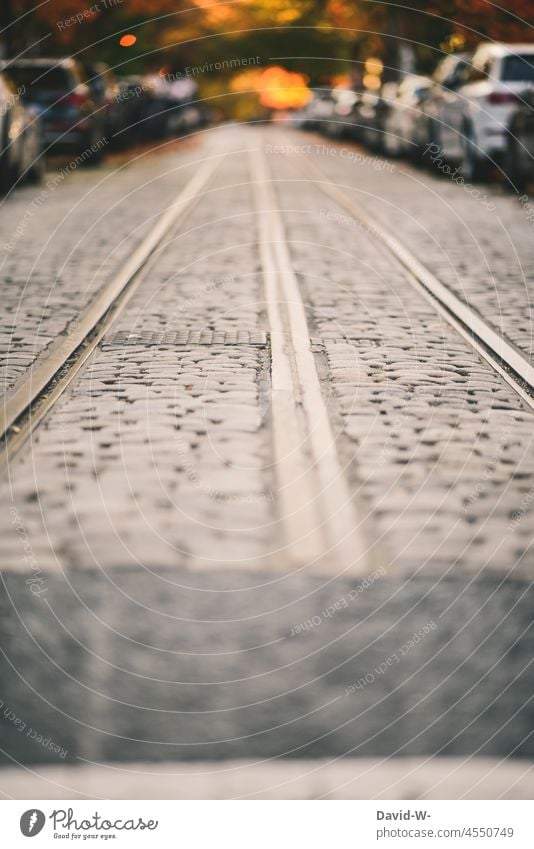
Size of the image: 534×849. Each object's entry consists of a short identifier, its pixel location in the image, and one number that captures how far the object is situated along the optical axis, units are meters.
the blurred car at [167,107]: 37.03
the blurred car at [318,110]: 46.97
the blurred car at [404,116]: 24.45
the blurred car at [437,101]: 21.25
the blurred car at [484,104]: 18.06
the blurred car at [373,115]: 28.60
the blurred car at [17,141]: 17.60
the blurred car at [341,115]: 37.21
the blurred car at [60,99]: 23.45
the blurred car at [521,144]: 16.64
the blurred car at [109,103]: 26.86
